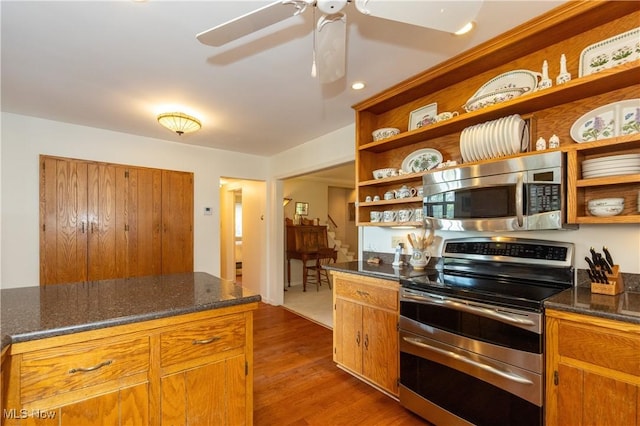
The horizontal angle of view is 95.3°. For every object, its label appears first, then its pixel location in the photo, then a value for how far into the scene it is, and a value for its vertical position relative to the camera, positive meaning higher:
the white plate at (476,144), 2.01 +0.46
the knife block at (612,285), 1.49 -0.39
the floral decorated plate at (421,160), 2.42 +0.44
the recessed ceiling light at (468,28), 1.68 +1.07
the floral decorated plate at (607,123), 1.52 +0.48
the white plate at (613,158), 1.48 +0.27
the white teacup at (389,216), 2.58 -0.04
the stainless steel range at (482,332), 1.45 -0.69
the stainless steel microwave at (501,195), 1.64 +0.10
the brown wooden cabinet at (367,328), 2.13 -0.93
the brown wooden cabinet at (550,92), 1.52 +0.68
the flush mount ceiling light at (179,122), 2.82 +0.92
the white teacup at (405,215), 2.46 -0.03
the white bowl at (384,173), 2.59 +0.35
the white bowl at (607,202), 1.50 +0.04
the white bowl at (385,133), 2.59 +0.71
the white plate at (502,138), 1.87 +0.47
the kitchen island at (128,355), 1.07 -0.60
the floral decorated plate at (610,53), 1.51 +0.86
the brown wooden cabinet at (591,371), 1.19 -0.70
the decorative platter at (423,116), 2.44 +0.82
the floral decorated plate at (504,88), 1.85 +0.82
